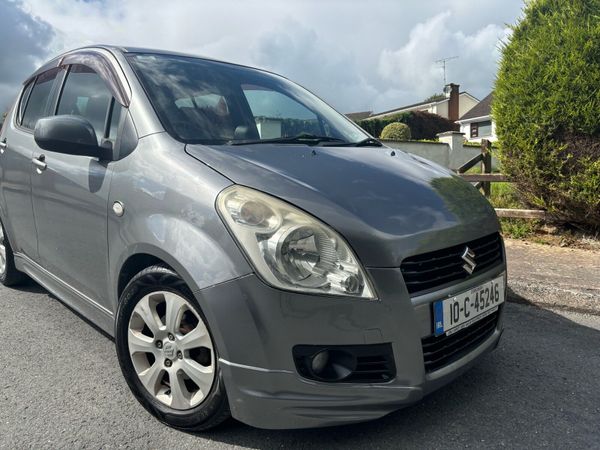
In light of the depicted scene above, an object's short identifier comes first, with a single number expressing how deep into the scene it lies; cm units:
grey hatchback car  181
